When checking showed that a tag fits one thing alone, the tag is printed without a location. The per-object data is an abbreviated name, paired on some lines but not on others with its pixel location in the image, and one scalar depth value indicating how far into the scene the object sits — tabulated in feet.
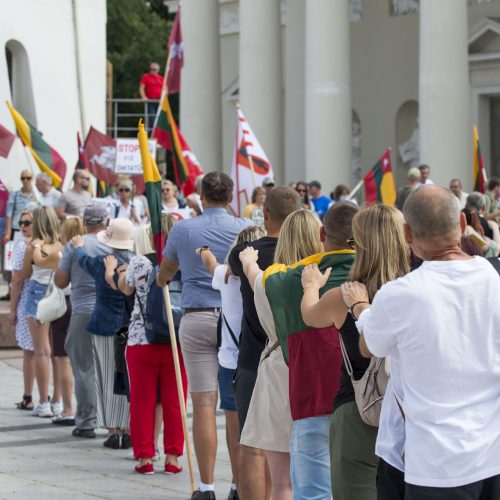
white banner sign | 60.49
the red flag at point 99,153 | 64.49
